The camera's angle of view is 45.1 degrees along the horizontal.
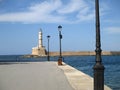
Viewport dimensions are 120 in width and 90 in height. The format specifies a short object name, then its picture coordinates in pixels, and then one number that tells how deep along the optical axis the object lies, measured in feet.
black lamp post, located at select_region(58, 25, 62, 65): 55.62
